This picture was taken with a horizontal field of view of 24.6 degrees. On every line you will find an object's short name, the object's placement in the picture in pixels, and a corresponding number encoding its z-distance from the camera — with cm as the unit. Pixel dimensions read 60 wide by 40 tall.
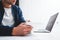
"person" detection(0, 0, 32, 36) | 117
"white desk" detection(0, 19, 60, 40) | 76
